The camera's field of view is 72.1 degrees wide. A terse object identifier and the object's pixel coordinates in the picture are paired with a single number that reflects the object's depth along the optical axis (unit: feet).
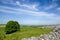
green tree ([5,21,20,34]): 46.85
